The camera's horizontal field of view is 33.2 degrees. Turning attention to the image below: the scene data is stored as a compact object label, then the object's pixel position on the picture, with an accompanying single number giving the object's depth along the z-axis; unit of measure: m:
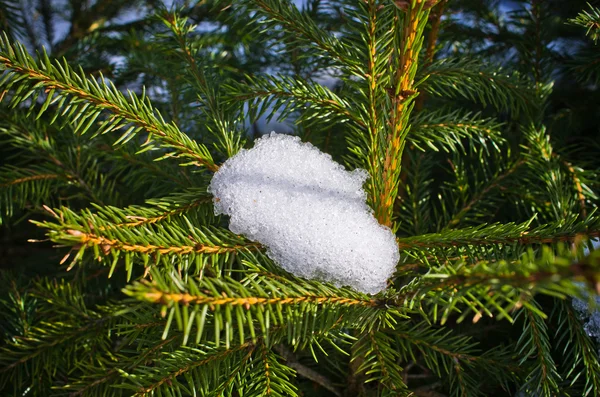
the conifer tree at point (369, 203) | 0.40
